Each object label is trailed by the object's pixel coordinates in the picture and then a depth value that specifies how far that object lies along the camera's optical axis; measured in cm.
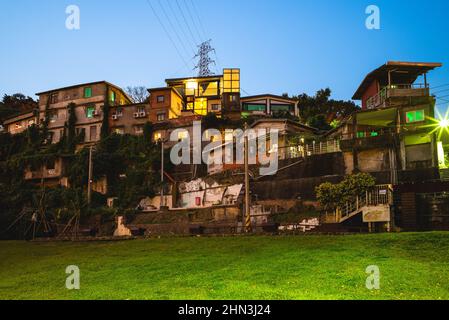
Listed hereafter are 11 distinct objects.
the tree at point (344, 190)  3516
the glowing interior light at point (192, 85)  7519
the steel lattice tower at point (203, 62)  7781
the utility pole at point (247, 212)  3391
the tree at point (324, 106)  7289
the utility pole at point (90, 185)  5514
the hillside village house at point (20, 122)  7481
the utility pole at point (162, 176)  5272
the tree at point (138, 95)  9971
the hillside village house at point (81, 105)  6994
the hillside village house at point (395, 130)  4038
